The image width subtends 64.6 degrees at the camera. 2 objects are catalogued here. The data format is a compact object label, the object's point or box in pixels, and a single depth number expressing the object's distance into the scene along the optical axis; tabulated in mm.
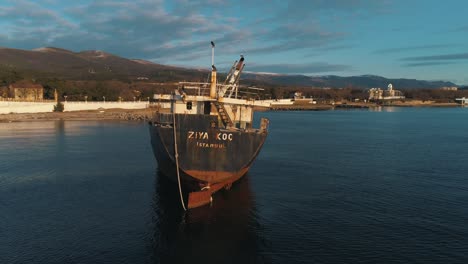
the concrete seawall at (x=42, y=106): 116250
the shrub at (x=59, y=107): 124375
